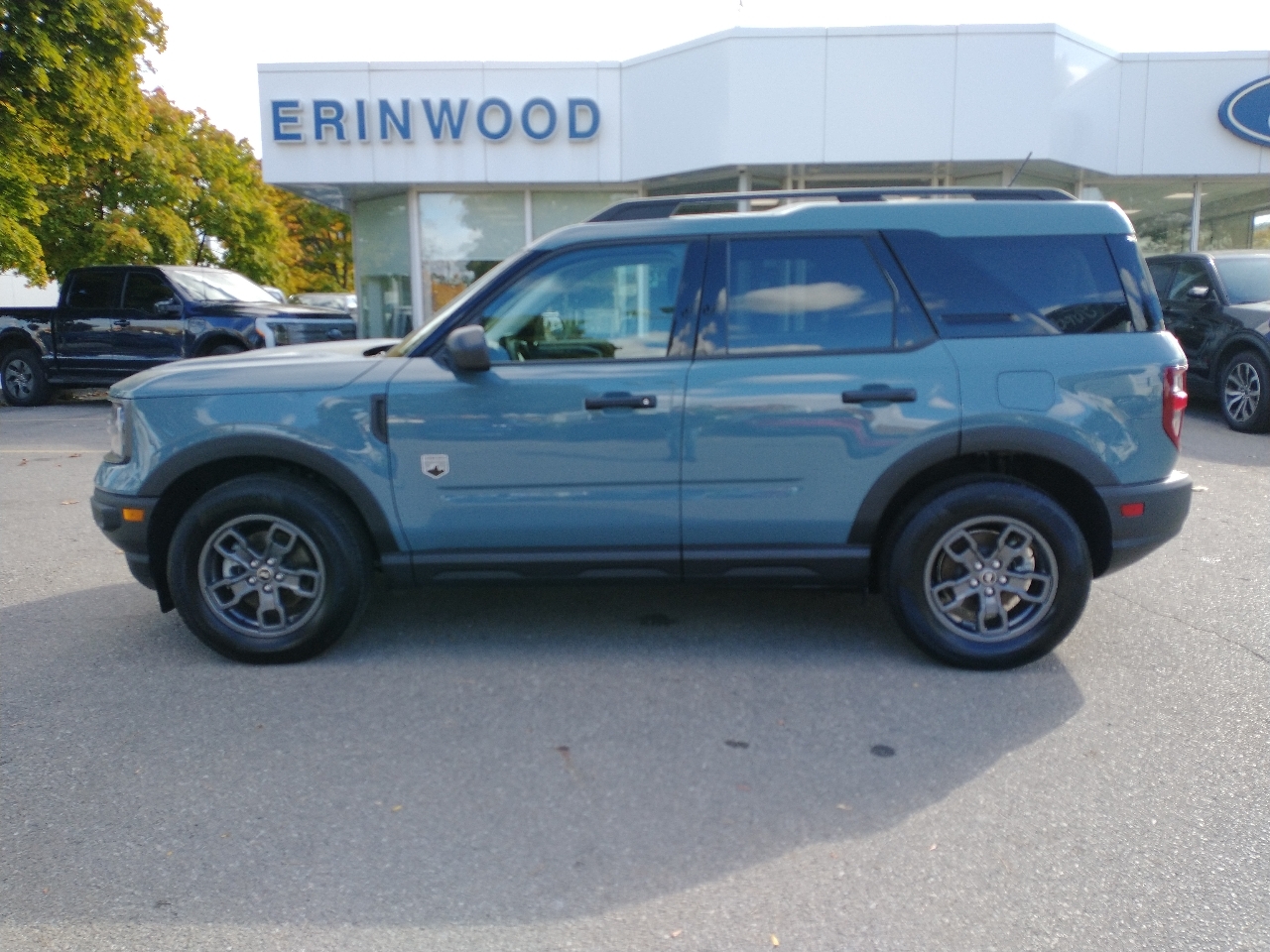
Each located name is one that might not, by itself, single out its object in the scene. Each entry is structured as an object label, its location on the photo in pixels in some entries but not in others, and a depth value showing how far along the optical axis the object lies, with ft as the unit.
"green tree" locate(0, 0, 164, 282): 42.37
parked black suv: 34.83
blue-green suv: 14.03
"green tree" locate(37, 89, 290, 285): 65.51
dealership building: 46.83
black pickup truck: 45.24
